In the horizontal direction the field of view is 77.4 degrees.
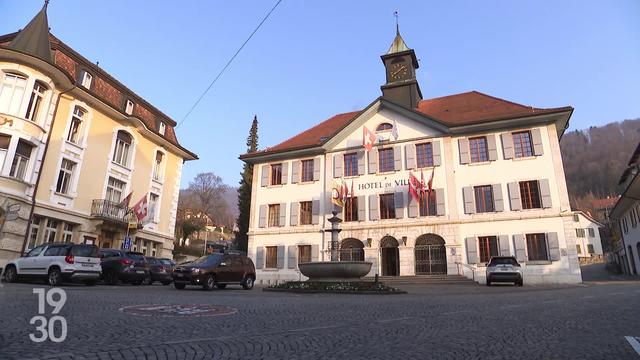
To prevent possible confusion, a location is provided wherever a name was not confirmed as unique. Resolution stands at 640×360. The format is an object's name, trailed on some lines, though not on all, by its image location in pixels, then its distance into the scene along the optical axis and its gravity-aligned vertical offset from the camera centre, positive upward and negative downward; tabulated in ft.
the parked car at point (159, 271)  70.03 +1.07
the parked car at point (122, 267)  63.82 +1.38
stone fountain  57.06 +1.47
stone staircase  75.15 +0.49
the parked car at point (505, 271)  66.28 +2.16
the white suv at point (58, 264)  53.57 +1.34
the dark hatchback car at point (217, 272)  54.49 +0.89
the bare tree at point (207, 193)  202.18 +42.02
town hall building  79.56 +20.38
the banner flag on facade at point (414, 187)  87.30 +20.31
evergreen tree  157.83 +28.60
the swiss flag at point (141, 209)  81.86 +13.56
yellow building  69.62 +24.87
